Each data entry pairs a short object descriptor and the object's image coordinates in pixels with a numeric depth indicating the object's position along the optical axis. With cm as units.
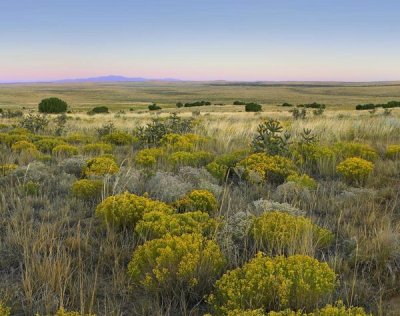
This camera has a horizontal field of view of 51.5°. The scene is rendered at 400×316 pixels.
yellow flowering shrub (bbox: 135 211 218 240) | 378
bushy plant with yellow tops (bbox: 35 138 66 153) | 962
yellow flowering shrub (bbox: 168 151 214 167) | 773
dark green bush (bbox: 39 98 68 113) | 3584
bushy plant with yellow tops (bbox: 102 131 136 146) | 1098
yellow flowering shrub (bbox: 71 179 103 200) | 538
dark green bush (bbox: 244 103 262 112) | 3891
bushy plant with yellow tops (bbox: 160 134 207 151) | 925
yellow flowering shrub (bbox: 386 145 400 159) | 822
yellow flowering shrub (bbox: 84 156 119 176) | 650
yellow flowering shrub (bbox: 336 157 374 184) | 648
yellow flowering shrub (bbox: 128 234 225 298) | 303
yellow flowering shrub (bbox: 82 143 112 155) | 926
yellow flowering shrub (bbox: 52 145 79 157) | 891
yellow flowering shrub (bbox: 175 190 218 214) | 476
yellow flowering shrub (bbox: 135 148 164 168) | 769
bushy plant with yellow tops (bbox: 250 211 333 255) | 357
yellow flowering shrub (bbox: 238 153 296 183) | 638
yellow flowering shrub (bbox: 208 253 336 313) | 268
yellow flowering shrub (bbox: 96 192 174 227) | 431
